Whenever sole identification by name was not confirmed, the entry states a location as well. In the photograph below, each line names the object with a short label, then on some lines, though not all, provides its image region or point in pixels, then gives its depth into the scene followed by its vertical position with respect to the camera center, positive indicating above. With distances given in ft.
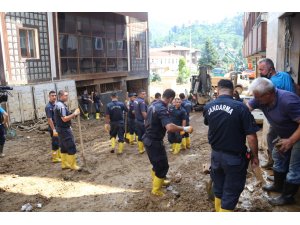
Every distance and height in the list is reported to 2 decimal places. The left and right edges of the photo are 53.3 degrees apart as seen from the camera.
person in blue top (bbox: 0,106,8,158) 24.98 -4.82
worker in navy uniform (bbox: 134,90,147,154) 29.01 -4.49
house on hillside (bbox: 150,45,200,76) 222.07 +7.65
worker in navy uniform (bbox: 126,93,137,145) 31.48 -5.48
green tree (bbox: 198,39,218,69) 183.01 +6.81
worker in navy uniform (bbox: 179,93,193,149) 29.32 -6.52
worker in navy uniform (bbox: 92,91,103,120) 52.08 -5.81
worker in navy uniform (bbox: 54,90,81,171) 21.86 -4.53
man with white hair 12.15 -2.40
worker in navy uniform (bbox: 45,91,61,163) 24.41 -3.74
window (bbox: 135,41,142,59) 70.74 +4.39
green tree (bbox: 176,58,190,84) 165.57 -3.45
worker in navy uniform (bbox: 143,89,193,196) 16.28 -3.89
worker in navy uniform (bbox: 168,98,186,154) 27.94 -4.59
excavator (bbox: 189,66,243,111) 58.13 -4.59
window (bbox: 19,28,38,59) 42.42 +3.99
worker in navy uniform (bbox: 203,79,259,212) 11.51 -2.88
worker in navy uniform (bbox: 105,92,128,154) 27.78 -4.71
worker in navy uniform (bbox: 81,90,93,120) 51.33 -5.47
